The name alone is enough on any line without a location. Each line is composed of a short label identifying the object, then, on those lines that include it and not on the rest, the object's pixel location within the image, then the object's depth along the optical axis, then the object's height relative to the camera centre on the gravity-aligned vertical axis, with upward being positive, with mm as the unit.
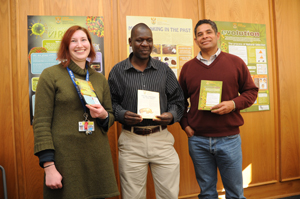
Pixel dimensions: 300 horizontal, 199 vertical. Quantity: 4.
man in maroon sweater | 1876 -159
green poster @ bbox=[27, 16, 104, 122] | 2361 +795
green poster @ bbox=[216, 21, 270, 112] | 2926 +752
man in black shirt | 1777 -232
